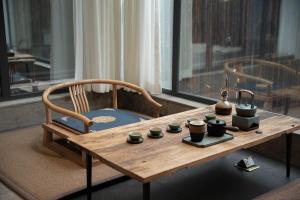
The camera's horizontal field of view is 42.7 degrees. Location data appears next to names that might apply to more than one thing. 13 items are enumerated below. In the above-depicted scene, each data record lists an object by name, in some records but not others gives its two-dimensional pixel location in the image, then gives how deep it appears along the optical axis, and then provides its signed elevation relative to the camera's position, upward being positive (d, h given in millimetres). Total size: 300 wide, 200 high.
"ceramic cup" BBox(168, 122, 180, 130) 2518 -637
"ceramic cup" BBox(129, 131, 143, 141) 2318 -647
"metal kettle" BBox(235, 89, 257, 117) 2543 -545
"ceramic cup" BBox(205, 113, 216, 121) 2639 -607
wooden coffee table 1977 -692
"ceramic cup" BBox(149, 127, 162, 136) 2415 -645
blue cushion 3166 -783
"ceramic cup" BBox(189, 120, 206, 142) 2271 -600
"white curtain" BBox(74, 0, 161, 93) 4105 -147
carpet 2684 -1102
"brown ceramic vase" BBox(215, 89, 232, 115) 2867 -588
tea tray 2266 -675
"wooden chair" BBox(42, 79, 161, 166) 3067 -734
